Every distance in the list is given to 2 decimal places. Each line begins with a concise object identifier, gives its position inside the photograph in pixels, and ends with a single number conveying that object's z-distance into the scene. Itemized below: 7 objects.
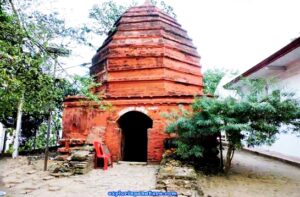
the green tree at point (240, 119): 6.96
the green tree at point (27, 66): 4.14
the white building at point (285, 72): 9.01
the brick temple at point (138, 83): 9.83
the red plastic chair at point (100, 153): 8.85
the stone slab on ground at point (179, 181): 5.66
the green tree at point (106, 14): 18.42
